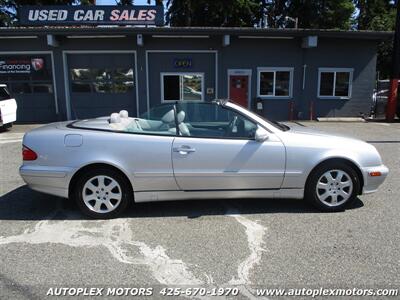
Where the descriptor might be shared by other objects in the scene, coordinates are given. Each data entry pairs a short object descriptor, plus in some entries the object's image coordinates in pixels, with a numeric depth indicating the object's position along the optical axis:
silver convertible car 4.59
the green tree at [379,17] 34.39
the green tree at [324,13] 31.67
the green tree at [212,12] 29.31
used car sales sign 16.22
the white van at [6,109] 12.63
